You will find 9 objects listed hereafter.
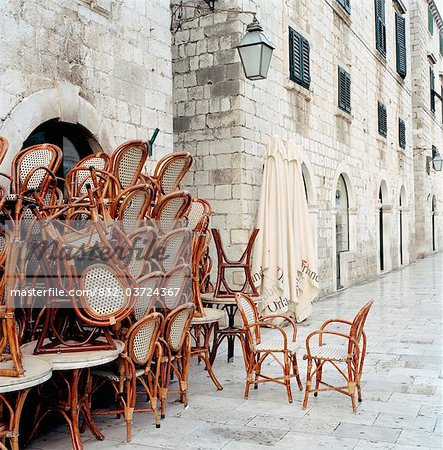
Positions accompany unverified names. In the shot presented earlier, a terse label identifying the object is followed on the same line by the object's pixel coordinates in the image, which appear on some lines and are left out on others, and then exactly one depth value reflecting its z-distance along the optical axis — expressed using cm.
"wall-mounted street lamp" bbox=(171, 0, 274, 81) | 734
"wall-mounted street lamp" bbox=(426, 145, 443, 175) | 2266
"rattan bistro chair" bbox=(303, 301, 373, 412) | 472
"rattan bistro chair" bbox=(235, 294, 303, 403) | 505
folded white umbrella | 806
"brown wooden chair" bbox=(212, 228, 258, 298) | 637
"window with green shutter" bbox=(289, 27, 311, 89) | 1002
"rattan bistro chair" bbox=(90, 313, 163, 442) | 421
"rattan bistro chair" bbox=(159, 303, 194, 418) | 460
